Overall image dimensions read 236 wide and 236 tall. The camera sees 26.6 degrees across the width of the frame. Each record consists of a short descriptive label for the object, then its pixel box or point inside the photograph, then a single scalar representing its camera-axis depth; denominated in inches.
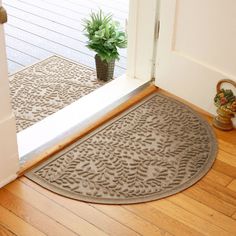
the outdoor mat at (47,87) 97.6
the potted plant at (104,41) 106.9
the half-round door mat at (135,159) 77.9
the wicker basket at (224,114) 90.3
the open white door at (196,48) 87.9
